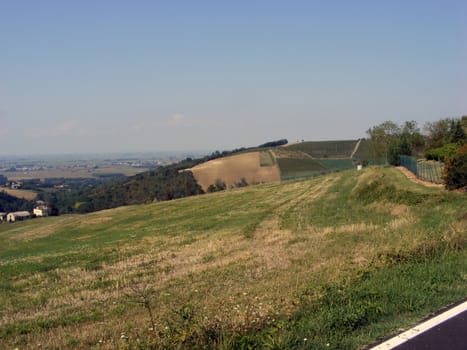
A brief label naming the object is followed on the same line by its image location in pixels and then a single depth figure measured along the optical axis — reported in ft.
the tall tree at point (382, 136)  228.63
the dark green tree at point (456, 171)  73.41
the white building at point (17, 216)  291.26
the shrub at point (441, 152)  132.77
